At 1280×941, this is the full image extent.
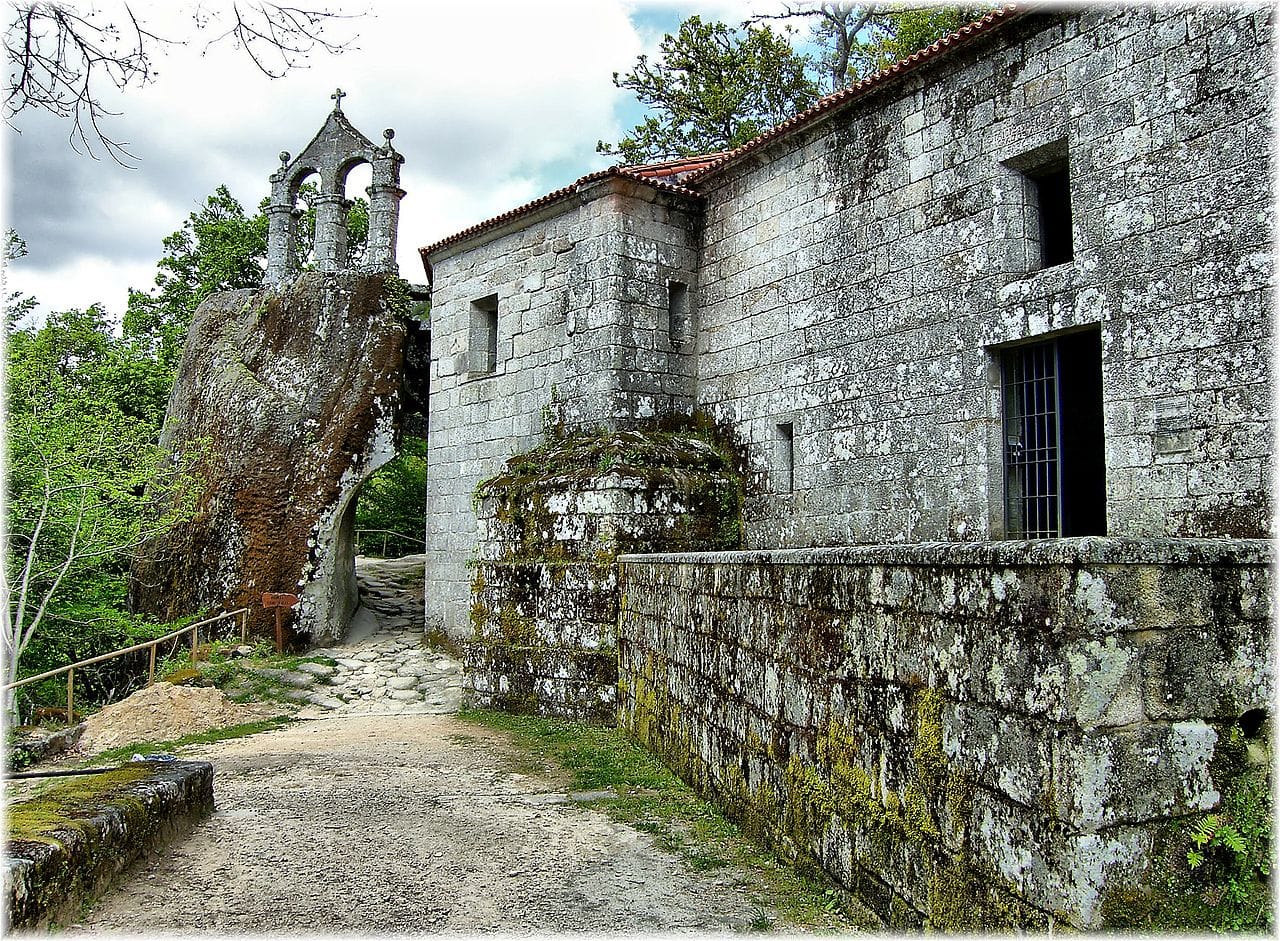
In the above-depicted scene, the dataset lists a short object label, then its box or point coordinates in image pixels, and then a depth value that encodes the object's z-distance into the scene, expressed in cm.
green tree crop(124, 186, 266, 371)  2355
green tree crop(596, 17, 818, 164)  1950
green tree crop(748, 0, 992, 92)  1920
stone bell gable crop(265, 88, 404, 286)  1409
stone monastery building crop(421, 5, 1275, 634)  614
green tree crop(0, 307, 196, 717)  1231
